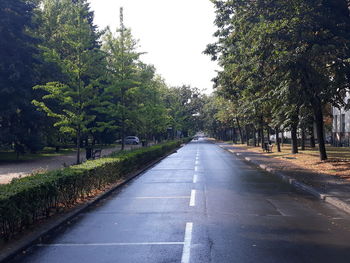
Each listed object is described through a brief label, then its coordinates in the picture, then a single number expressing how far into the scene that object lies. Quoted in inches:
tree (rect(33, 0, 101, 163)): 690.2
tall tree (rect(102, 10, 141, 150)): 908.0
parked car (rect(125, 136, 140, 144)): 2519.7
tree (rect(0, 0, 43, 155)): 1034.1
